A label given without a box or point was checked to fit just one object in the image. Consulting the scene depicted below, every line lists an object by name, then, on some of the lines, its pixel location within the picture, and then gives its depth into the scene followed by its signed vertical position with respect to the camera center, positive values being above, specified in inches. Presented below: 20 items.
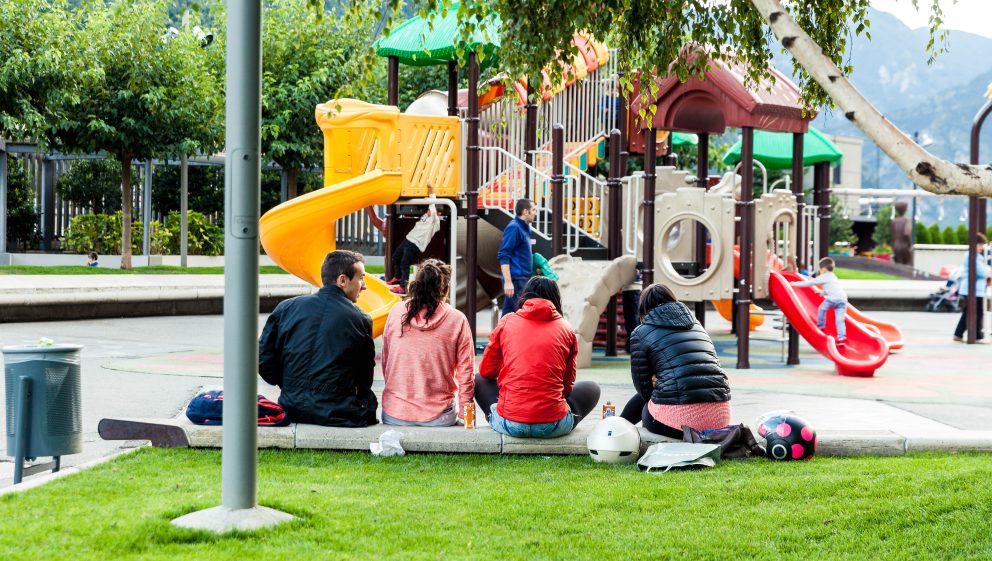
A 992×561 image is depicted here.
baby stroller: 1083.9 -27.6
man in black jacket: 294.4 -22.1
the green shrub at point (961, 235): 2082.9 +64.8
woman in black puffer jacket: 295.0 -25.9
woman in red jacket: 292.5 -25.1
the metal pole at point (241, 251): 205.6 +2.7
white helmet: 286.5 -43.8
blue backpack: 297.1 -38.0
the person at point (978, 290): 732.0 -12.4
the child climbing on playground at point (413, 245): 593.0 +11.5
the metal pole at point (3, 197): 1155.9 +68.5
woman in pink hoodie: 302.2 -23.3
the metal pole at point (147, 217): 1160.8 +49.6
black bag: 293.1 -43.6
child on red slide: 584.7 -12.2
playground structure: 561.3 +31.9
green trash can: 264.7 -31.8
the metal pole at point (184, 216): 1109.1 +48.7
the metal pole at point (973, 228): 696.4 +27.1
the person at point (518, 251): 540.4 +8.1
